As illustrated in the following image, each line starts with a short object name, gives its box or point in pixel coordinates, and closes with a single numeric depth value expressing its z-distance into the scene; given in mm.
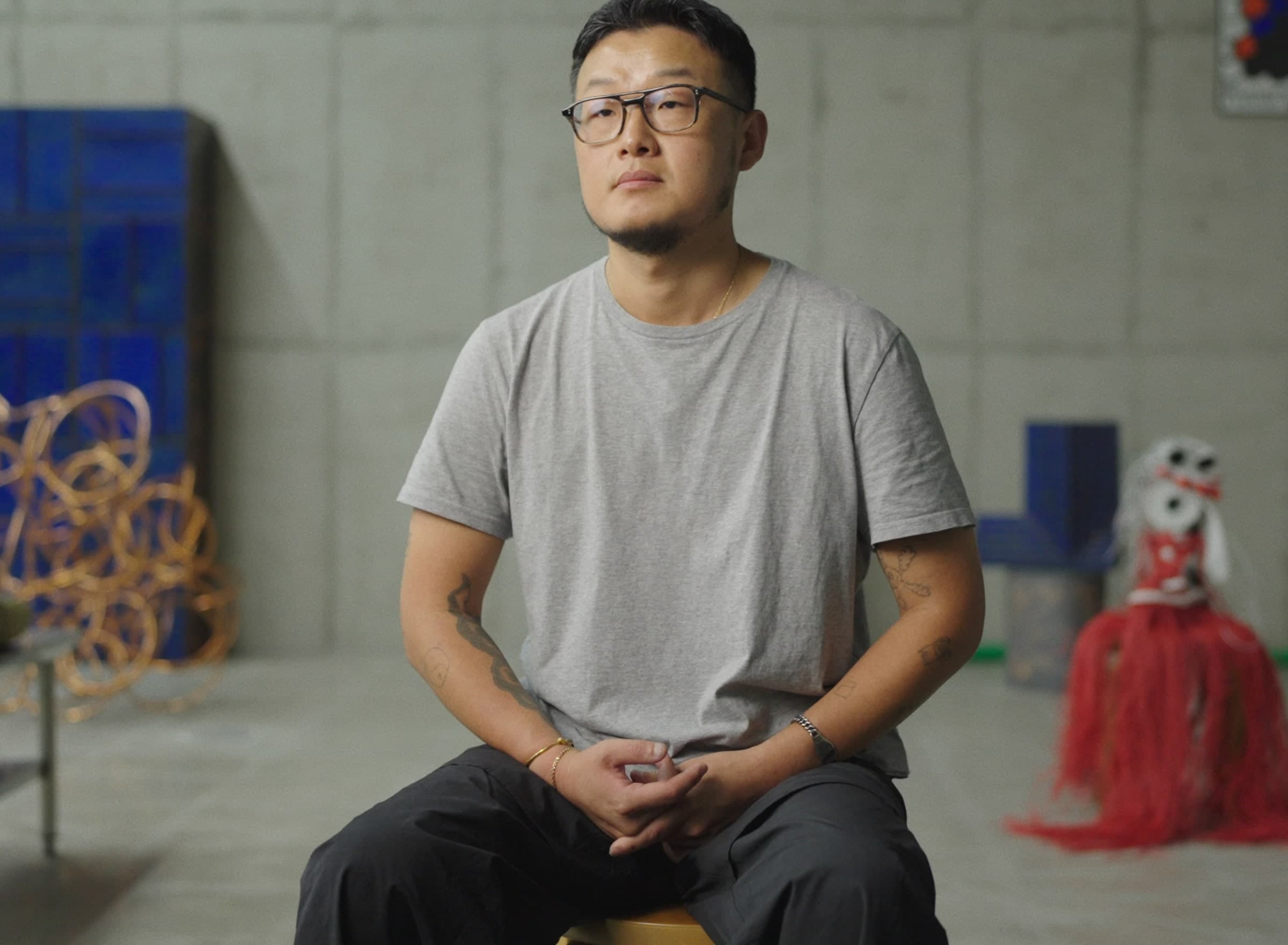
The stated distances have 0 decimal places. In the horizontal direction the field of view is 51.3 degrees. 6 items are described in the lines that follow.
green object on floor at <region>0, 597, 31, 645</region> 2697
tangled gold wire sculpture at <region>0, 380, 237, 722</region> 4273
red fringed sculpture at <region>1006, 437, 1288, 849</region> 3016
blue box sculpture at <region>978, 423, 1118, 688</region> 4695
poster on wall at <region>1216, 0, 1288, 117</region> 5355
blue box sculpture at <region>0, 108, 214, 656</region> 5160
